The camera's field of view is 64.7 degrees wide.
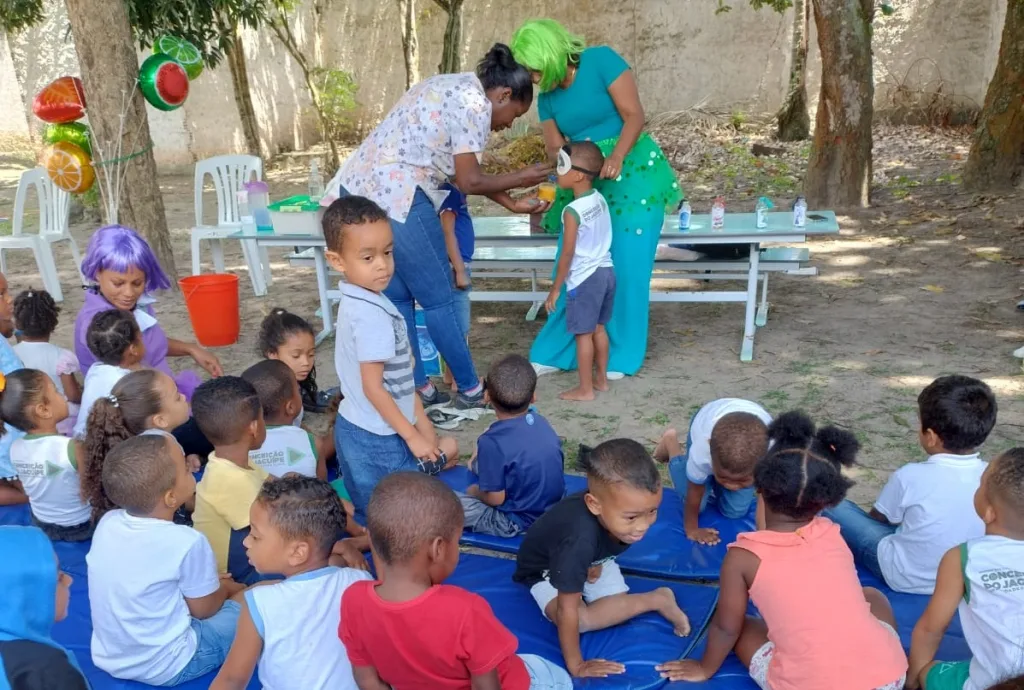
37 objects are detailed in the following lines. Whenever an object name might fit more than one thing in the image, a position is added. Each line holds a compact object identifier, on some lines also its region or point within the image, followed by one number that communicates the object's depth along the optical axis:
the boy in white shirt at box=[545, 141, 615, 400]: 3.97
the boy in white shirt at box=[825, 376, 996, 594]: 2.34
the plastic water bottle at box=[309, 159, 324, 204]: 5.47
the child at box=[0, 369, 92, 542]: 2.78
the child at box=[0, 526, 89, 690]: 1.38
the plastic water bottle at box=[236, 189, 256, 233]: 5.39
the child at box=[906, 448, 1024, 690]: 1.83
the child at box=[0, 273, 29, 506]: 3.13
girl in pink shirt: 1.90
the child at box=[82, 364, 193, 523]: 2.65
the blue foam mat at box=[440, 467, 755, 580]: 2.76
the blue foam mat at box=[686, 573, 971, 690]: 2.23
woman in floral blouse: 3.45
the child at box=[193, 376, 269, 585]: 2.51
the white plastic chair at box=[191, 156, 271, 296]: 5.93
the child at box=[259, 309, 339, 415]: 3.36
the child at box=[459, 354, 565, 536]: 2.72
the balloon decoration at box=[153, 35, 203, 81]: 6.00
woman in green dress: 3.97
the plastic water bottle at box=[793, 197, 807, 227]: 4.37
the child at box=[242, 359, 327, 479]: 2.88
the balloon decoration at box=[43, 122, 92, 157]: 5.71
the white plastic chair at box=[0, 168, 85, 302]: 6.11
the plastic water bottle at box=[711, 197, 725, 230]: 4.52
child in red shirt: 1.75
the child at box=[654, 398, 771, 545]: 2.42
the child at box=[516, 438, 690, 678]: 2.09
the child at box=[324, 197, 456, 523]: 2.45
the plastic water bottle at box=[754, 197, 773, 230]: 4.45
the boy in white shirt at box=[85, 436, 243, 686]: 2.08
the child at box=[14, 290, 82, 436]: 3.53
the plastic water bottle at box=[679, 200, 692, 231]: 4.63
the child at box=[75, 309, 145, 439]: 3.07
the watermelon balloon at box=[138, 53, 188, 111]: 5.58
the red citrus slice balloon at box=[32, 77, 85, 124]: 5.64
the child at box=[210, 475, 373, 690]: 1.86
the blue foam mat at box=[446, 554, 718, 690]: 2.32
